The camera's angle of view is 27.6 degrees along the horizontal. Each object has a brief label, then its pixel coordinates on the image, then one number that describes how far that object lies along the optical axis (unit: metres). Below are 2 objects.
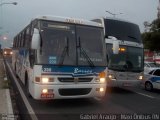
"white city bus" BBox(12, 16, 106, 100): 10.59
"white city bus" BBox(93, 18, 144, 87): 16.00
